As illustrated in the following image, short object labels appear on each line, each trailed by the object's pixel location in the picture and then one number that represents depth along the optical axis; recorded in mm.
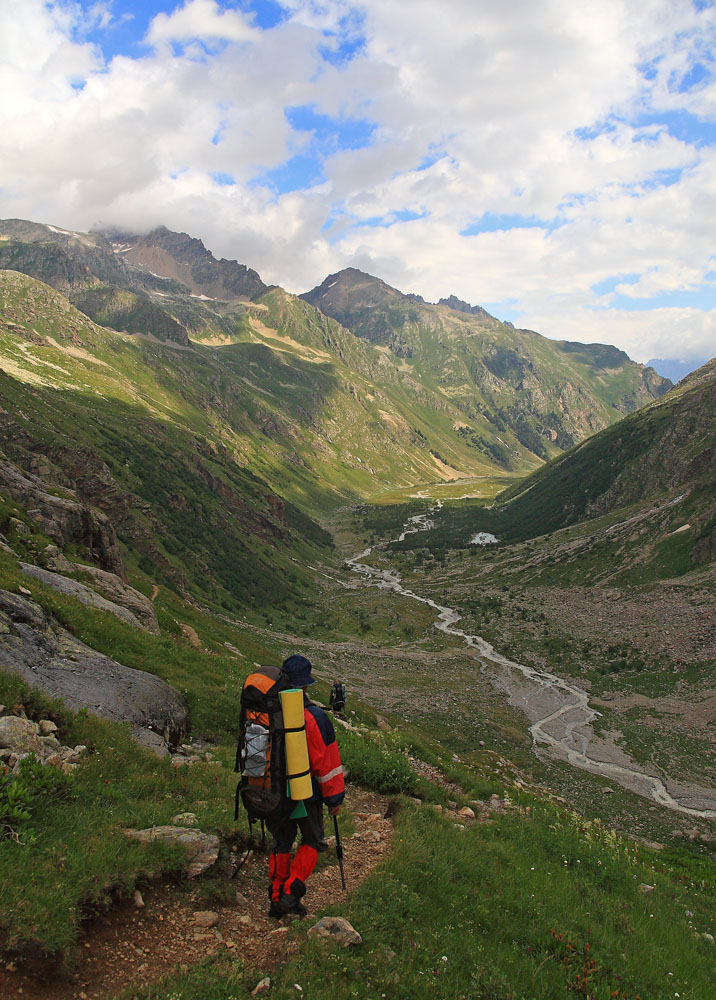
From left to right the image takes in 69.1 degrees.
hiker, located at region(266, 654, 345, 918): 8195
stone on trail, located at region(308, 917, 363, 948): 7217
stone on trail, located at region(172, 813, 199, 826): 9164
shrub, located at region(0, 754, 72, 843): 7301
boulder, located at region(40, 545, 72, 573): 22203
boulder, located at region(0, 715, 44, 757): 8641
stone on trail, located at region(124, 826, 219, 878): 8219
